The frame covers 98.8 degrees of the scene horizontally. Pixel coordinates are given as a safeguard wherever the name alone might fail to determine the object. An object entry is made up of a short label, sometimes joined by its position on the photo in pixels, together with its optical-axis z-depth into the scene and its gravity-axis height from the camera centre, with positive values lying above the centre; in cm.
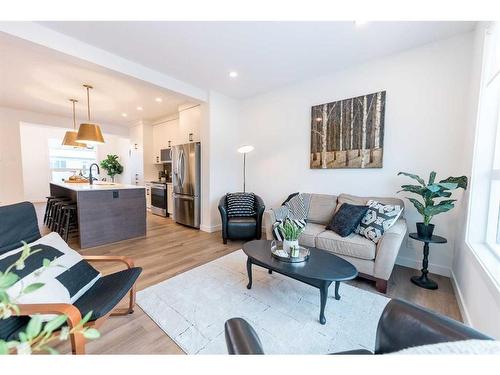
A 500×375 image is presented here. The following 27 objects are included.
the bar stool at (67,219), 342 -85
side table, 220 -107
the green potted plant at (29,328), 44 -33
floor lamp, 452 +16
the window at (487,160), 179 +13
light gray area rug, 152 -120
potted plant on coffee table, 198 -63
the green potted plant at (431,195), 204 -21
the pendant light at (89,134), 343 +55
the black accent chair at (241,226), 346 -90
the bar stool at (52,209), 405 -80
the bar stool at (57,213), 369 -82
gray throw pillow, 249 -56
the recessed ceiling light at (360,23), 216 +152
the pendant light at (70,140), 404 +53
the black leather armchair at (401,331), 77 -61
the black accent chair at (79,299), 106 -81
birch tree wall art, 289 +58
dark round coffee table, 167 -80
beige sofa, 213 -78
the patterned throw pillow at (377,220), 229 -52
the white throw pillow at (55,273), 122 -70
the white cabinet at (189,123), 436 +99
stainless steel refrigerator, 429 -25
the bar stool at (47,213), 444 -100
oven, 553 -78
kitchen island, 322 -71
